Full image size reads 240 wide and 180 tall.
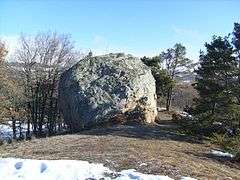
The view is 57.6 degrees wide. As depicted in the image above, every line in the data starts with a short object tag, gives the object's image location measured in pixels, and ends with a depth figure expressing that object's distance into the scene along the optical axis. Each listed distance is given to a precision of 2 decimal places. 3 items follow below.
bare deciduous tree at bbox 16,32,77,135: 18.81
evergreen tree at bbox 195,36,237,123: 10.48
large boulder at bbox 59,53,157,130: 11.48
